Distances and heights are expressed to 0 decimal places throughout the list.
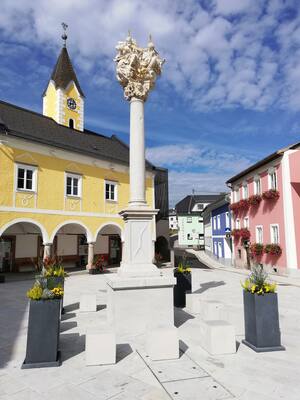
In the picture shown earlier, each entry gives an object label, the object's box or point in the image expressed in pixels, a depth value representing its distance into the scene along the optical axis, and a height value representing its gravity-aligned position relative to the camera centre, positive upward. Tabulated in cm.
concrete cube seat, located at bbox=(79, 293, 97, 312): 973 -185
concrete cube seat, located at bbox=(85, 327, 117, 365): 542 -183
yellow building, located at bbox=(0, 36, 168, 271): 1827 +379
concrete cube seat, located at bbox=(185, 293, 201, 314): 912 -185
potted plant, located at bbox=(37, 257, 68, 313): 965 -95
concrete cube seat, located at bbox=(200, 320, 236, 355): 585 -182
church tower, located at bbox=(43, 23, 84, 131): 2705 +1259
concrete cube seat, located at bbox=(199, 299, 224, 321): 792 -174
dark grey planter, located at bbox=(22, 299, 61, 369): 540 -157
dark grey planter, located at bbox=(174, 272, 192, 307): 998 -149
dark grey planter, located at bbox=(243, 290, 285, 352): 597 -156
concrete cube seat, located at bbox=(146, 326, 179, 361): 561 -182
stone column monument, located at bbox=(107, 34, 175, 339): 732 -5
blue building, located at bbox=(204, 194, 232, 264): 3002 +104
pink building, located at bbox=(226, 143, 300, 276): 1929 +182
